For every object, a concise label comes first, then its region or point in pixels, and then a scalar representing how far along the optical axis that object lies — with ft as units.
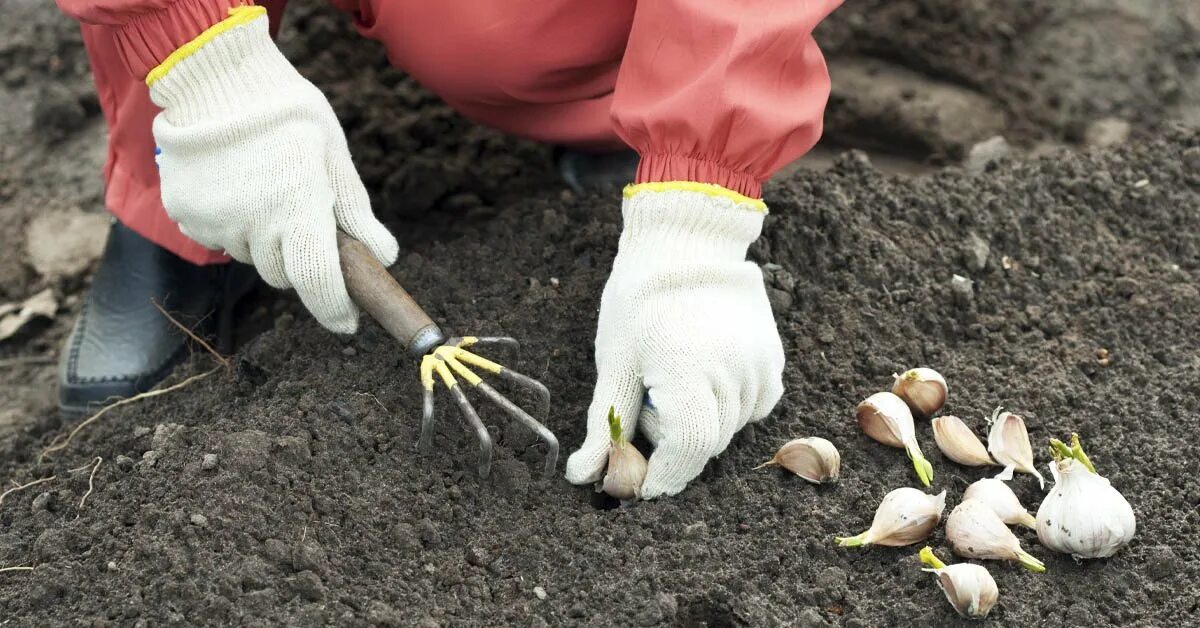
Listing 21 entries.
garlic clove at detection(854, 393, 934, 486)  6.28
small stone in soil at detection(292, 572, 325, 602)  5.98
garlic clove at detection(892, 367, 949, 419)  6.36
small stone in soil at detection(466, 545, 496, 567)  6.08
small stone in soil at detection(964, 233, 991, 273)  6.72
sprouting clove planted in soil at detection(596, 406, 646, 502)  6.14
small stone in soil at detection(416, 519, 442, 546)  6.11
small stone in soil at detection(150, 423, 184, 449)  6.27
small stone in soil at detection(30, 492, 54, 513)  6.27
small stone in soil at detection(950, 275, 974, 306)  6.64
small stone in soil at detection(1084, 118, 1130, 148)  7.60
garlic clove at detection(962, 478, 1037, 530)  6.15
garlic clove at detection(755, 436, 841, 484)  6.22
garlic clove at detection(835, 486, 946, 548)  6.10
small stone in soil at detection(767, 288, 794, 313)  6.56
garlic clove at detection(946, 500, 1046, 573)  6.07
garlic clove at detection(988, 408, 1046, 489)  6.26
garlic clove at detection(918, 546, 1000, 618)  5.98
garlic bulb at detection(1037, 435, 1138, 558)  6.05
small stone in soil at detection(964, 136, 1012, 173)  7.37
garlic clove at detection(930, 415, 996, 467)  6.28
